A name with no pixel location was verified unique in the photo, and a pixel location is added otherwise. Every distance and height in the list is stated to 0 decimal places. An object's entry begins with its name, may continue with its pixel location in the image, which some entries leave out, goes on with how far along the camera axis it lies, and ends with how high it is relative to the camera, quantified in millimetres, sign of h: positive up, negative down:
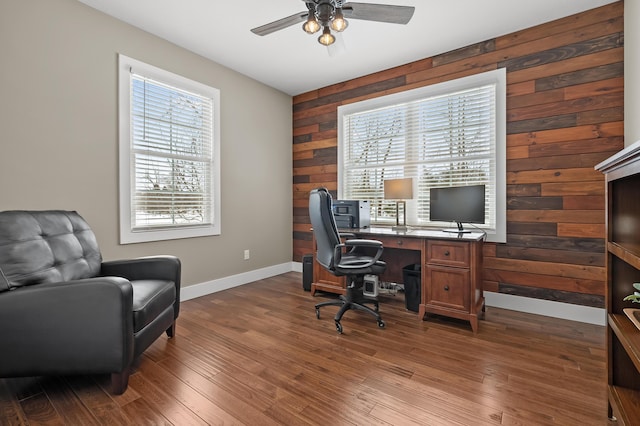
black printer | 3549 -21
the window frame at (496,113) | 3096 +1000
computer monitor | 2898 +79
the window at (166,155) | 2896 +587
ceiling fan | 2082 +1368
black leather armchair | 1591 -557
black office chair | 2607 -386
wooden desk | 2623 -502
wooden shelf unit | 1362 -297
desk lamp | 3396 +242
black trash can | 2986 -728
